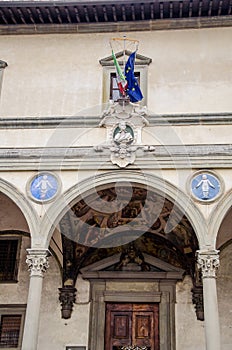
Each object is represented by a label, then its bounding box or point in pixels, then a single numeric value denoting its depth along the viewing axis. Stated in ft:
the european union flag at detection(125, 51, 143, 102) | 37.35
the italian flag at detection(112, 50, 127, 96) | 37.99
